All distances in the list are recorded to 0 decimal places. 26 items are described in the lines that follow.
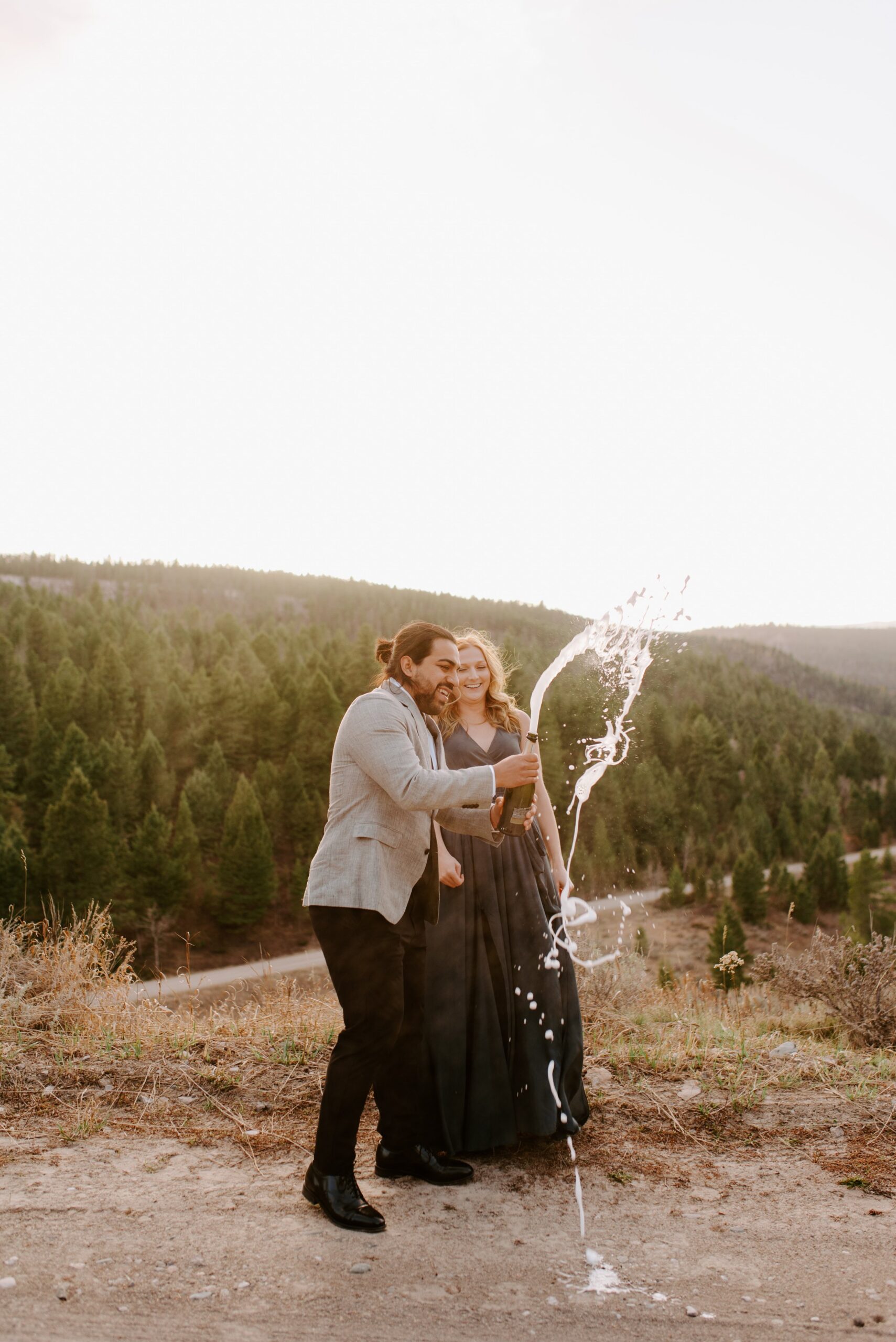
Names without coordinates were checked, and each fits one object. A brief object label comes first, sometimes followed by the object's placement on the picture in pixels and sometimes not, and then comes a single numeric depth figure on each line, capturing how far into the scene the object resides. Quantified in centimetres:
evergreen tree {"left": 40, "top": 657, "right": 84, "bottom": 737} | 5334
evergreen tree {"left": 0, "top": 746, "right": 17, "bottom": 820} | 4522
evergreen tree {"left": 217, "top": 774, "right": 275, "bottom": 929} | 4431
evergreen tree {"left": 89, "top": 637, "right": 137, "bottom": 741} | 5528
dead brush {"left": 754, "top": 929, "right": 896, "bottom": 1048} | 591
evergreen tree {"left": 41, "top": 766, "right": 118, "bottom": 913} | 3941
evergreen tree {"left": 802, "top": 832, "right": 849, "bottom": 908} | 5447
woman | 415
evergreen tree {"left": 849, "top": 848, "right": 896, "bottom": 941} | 4131
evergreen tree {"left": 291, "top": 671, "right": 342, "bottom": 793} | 5641
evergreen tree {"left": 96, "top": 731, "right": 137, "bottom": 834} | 4741
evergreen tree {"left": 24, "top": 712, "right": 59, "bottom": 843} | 4656
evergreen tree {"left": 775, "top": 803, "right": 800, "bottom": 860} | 6378
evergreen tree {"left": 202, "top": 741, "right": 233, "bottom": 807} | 5216
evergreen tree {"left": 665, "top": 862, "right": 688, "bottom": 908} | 4731
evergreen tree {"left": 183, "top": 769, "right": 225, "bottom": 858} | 4947
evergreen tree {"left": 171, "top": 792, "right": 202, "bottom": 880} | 4456
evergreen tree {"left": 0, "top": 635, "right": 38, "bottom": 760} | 5316
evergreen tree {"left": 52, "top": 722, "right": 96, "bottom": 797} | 4490
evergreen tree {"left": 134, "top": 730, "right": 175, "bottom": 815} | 5000
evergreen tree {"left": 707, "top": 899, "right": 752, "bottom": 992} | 2838
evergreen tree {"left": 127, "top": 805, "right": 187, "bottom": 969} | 4238
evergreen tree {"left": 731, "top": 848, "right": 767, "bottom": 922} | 4909
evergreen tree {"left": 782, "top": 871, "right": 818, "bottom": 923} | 4862
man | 343
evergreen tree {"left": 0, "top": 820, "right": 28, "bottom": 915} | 3497
